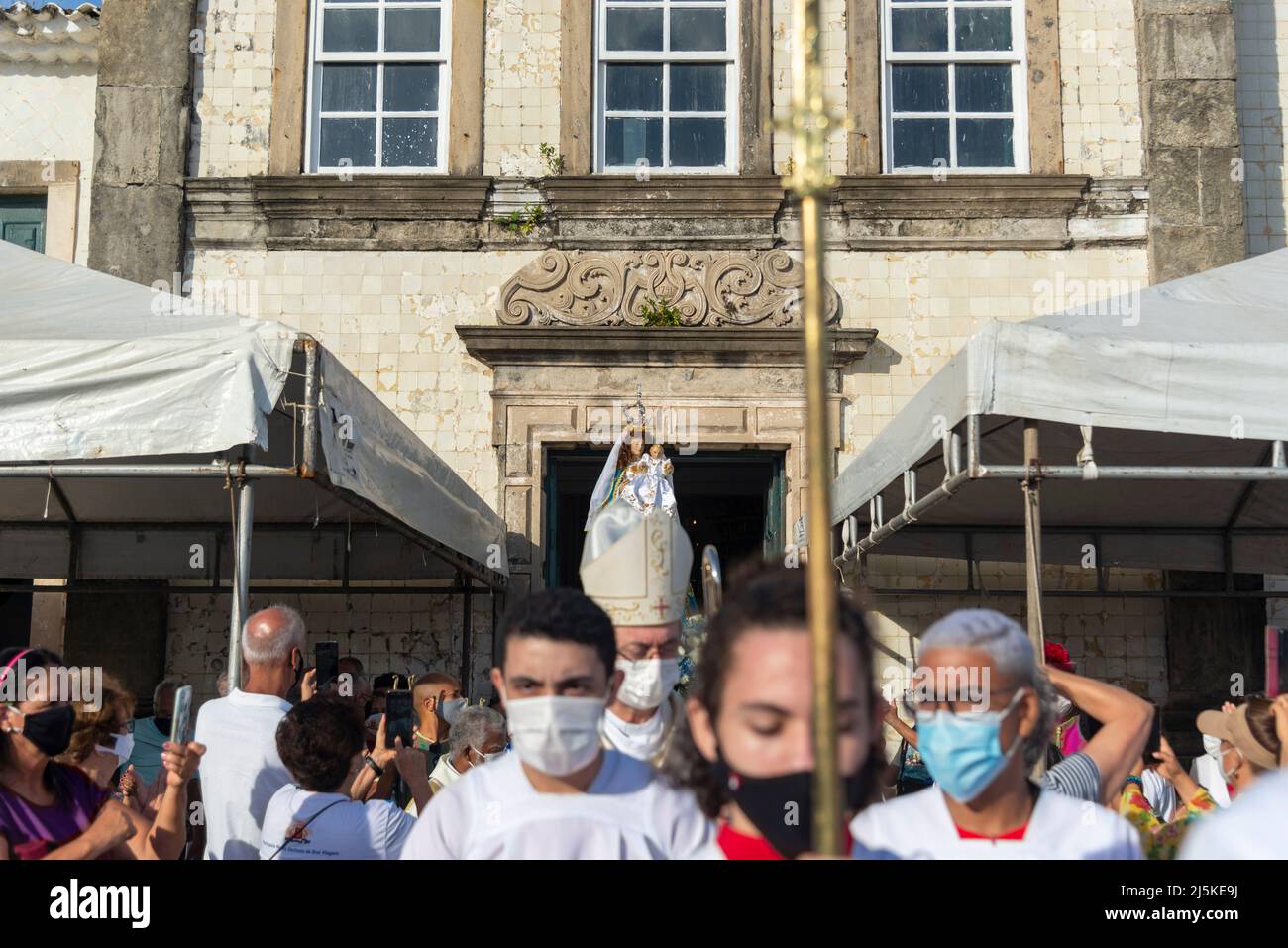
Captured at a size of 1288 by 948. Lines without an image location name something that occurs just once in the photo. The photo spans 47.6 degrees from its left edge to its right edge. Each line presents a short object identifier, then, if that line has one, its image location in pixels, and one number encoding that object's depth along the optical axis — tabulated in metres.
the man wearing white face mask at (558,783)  2.70
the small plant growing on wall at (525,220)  10.11
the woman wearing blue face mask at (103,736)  4.54
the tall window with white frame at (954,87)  10.27
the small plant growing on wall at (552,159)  10.10
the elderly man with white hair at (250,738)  4.38
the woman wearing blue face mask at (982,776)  2.66
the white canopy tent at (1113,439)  5.47
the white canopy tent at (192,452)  5.19
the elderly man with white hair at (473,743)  5.65
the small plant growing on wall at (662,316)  9.88
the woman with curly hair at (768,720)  2.37
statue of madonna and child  7.25
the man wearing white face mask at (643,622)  4.03
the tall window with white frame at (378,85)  10.34
